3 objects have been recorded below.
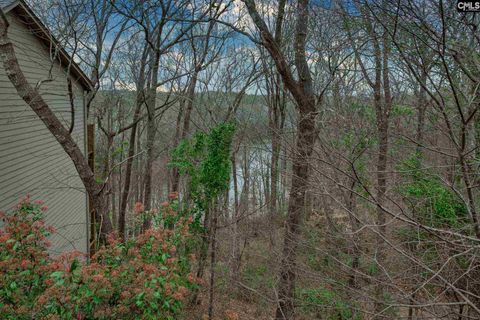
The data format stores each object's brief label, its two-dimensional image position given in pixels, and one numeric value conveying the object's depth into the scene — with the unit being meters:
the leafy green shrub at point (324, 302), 4.79
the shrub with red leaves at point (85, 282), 2.74
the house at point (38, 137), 5.95
